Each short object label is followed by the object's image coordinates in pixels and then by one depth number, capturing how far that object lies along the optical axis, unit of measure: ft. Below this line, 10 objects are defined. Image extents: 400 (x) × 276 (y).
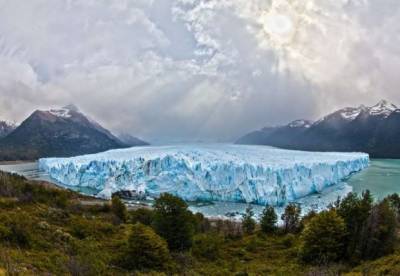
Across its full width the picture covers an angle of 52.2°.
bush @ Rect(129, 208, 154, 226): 84.69
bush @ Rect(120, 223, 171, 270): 48.23
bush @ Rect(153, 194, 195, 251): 61.52
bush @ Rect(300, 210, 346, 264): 56.13
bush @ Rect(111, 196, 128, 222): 91.76
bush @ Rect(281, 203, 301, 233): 87.76
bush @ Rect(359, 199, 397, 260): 53.88
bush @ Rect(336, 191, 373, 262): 55.93
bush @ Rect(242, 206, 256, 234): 87.63
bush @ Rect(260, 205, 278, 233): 86.33
